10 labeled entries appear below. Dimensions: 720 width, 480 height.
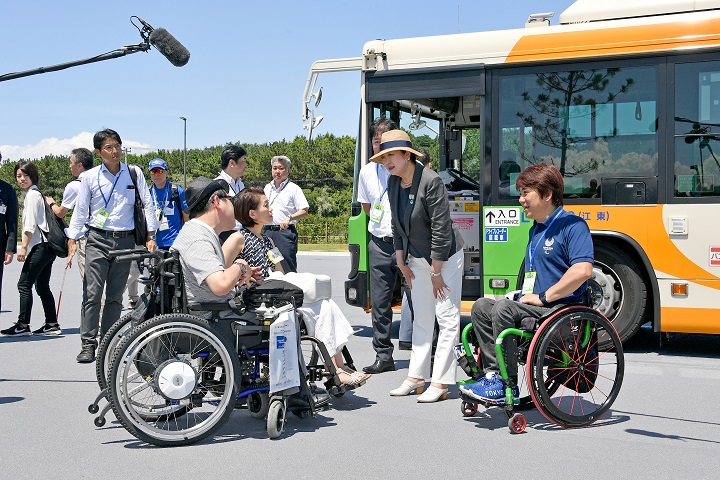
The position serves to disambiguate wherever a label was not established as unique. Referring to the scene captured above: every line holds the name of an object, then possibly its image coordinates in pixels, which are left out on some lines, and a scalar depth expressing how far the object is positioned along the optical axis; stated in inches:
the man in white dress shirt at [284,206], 344.5
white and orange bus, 287.0
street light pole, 2417.6
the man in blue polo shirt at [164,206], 361.7
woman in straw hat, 228.5
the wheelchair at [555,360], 193.5
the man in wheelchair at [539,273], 198.2
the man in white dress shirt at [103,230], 284.4
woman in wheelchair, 218.2
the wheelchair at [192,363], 181.0
